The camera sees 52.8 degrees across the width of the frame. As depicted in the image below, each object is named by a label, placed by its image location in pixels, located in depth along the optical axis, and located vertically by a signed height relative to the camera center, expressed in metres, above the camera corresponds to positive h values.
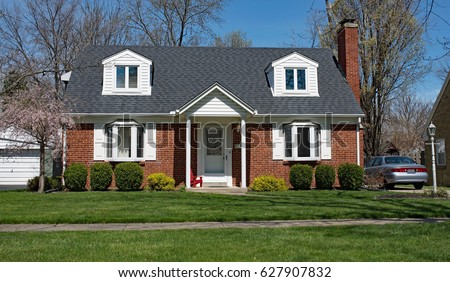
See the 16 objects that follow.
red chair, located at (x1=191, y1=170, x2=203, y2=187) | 19.38 -0.48
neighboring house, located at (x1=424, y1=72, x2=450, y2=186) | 25.59 +2.14
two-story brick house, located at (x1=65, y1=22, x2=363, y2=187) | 19.27 +2.13
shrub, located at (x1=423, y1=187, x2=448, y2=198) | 15.36 -0.90
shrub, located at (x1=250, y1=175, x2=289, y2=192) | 18.12 -0.62
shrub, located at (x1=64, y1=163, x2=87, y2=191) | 18.27 -0.30
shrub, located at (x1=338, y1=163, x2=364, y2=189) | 19.27 -0.34
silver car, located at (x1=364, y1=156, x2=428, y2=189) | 19.33 -0.19
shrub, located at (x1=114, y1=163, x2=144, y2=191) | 18.45 -0.27
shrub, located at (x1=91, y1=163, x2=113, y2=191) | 18.48 -0.27
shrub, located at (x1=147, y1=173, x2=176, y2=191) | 18.14 -0.52
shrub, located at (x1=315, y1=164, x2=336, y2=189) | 19.27 -0.33
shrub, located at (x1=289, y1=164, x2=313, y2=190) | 19.09 -0.33
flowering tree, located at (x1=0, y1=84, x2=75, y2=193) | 16.98 +2.01
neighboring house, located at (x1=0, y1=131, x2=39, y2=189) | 27.03 +0.17
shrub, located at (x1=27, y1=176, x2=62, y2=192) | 18.47 -0.60
